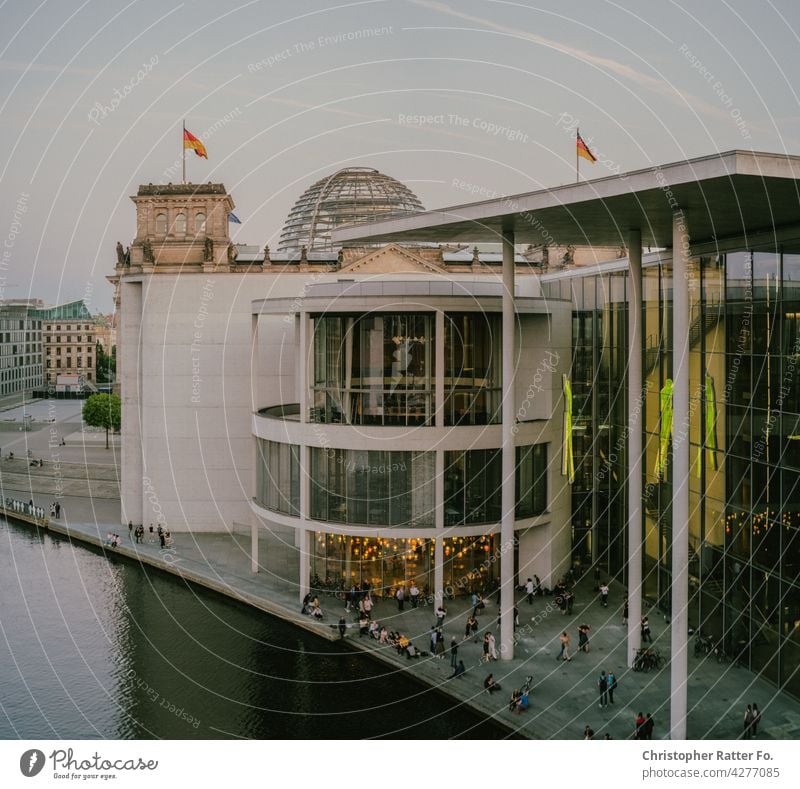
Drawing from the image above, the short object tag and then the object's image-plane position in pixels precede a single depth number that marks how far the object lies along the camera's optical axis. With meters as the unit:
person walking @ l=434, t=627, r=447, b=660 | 34.81
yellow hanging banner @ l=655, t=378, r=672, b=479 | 32.65
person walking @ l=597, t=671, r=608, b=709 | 29.43
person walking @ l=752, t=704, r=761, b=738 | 26.45
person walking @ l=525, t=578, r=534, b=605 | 41.88
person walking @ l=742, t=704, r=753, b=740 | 26.64
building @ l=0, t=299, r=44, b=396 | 148.95
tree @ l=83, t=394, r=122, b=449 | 104.38
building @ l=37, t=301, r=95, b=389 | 173.75
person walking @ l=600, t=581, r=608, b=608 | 40.53
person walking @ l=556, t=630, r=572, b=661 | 33.72
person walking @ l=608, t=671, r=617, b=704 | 29.47
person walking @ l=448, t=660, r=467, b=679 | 32.44
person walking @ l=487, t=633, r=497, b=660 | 33.81
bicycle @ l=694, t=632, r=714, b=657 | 34.31
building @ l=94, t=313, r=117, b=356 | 180.50
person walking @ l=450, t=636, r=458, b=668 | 33.00
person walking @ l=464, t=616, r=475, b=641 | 36.50
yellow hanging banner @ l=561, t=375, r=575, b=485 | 38.31
